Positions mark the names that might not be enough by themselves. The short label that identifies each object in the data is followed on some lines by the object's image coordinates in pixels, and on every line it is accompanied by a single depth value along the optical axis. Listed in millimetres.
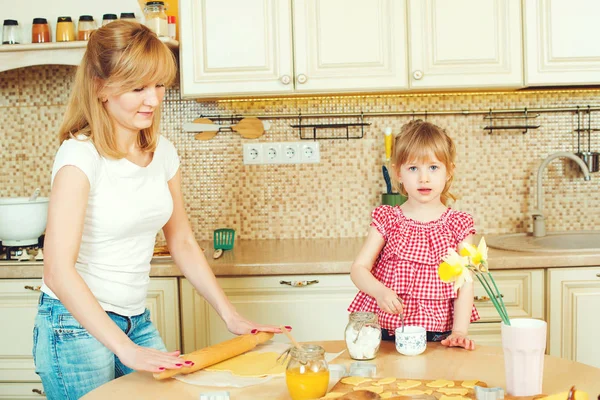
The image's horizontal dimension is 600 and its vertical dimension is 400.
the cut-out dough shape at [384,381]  1243
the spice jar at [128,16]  2668
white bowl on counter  2559
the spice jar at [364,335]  1404
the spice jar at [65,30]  2715
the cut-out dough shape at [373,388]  1200
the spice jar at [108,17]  2687
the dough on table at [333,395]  1170
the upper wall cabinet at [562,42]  2566
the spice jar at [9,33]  2695
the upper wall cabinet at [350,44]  2574
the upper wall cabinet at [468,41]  2566
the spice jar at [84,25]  2676
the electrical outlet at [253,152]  2943
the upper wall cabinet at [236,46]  2588
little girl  1708
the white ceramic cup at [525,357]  1181
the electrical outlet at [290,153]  2938
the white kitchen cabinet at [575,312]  2414
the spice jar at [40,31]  2729
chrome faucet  2781
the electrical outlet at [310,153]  2936
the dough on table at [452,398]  1151
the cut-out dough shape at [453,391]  1184
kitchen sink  2775
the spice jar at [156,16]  2623
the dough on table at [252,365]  1357
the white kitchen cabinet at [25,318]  2439
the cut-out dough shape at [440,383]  1224
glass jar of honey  1186
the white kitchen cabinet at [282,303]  2436
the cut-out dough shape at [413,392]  1178
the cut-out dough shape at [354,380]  1252
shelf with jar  2613
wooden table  1251
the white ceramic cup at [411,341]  1430
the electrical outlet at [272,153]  2941
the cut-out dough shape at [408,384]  1217
